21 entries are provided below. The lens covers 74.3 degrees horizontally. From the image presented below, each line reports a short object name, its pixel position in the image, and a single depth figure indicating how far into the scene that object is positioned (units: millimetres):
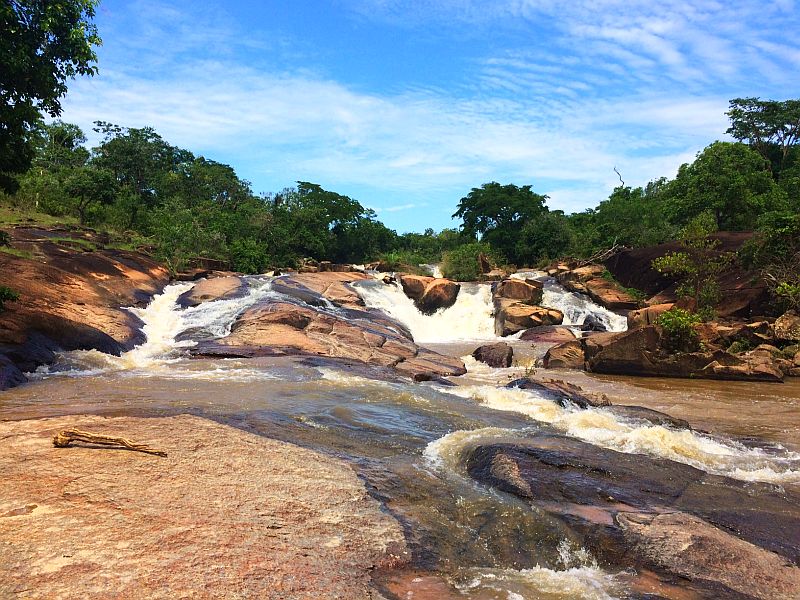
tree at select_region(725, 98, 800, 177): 39344
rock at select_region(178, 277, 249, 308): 19875
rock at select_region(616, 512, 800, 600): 3438
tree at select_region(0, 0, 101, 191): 9352
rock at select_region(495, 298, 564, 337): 22859
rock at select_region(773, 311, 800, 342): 15775
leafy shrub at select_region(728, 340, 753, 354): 15930
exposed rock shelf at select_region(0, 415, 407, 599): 2750
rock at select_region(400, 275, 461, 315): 26391
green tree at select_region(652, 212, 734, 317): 18547
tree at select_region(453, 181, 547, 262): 43750
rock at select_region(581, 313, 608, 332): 21625
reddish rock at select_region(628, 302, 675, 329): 18453
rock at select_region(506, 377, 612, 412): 9742
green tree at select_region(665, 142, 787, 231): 28094
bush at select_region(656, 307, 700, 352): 15195
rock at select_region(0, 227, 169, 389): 11047
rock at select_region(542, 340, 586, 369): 16578
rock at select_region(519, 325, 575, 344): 20609
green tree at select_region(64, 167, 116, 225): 27531
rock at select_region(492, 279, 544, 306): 25578
